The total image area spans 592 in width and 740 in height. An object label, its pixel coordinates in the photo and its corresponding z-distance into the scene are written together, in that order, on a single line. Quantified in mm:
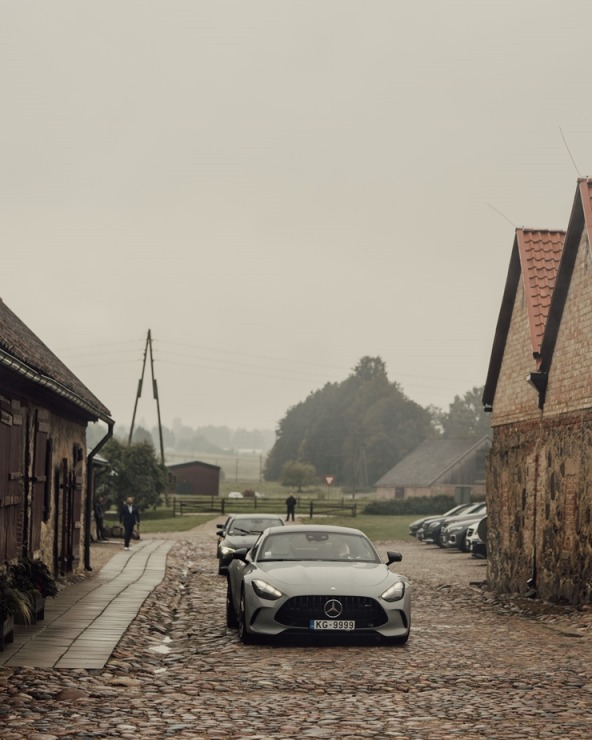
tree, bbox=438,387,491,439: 174625
